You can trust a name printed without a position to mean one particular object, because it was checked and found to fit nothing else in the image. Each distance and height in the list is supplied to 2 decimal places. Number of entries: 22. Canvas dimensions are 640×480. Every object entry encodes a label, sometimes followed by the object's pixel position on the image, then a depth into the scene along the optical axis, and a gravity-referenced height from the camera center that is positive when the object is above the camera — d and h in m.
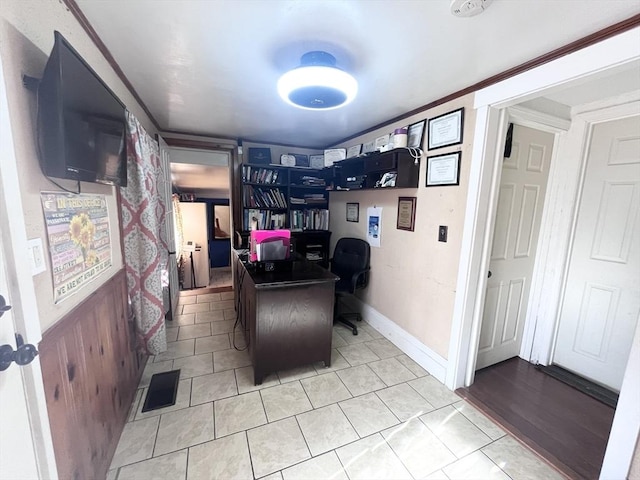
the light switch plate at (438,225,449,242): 2.09 -0.18
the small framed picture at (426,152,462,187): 1.97 +0.33
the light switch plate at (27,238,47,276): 0.85 -0.19
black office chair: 2.92 -0.74
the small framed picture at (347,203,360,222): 3.34 -0.05
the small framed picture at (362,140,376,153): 2.93 +0.72
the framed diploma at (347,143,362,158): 3.16 +0.72
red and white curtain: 1.80 -0.30
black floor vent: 1.80 -1.39
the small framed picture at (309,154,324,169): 3.85 +0.69
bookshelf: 3.54 +0.12
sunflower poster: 0.99 -0.16
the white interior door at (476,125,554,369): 2.10 -0.25
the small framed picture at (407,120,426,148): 2.27 +0.67
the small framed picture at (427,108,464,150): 1.93 +0.64
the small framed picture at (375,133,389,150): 2.67 +0.71
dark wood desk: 1.96 -0.88
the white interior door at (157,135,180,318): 2.81 -0.24
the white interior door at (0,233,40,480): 0.69 -0.62
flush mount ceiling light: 1.48 +0.74
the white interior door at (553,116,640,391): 1.93 -0.37
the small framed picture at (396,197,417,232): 2.42 -0.04
